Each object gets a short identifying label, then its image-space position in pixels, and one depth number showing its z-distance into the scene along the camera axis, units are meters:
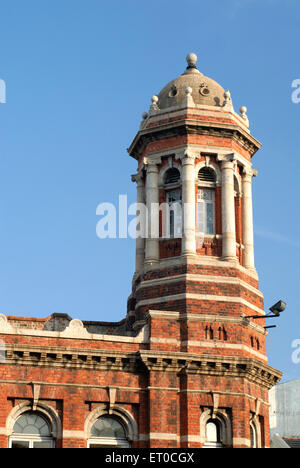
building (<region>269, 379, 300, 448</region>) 68.06
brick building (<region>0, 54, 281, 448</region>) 37.22
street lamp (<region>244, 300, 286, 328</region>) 39.28
